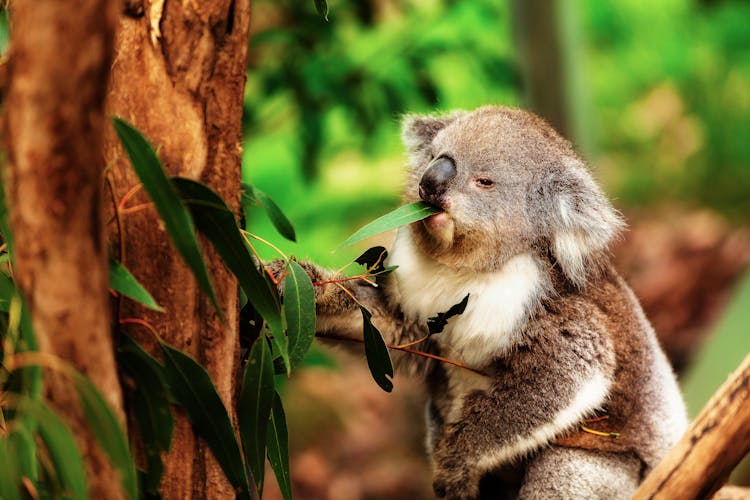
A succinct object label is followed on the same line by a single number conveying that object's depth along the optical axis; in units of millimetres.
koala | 3640
